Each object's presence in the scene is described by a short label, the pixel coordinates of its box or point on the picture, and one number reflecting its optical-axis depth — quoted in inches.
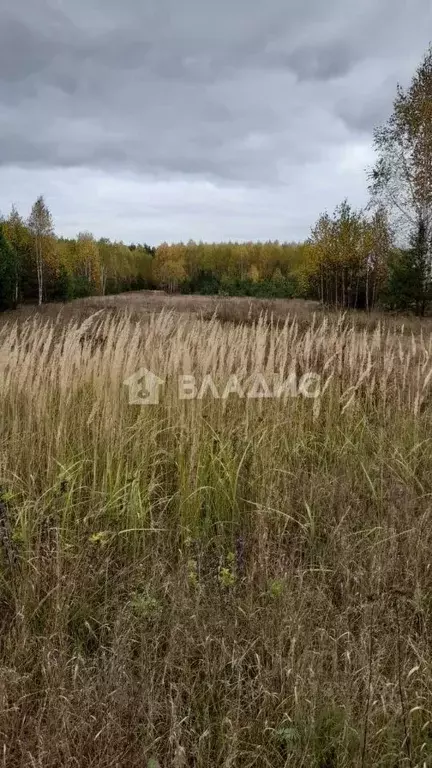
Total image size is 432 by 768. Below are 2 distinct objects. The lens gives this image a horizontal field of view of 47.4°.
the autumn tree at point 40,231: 1250.6
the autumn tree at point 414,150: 660.1
